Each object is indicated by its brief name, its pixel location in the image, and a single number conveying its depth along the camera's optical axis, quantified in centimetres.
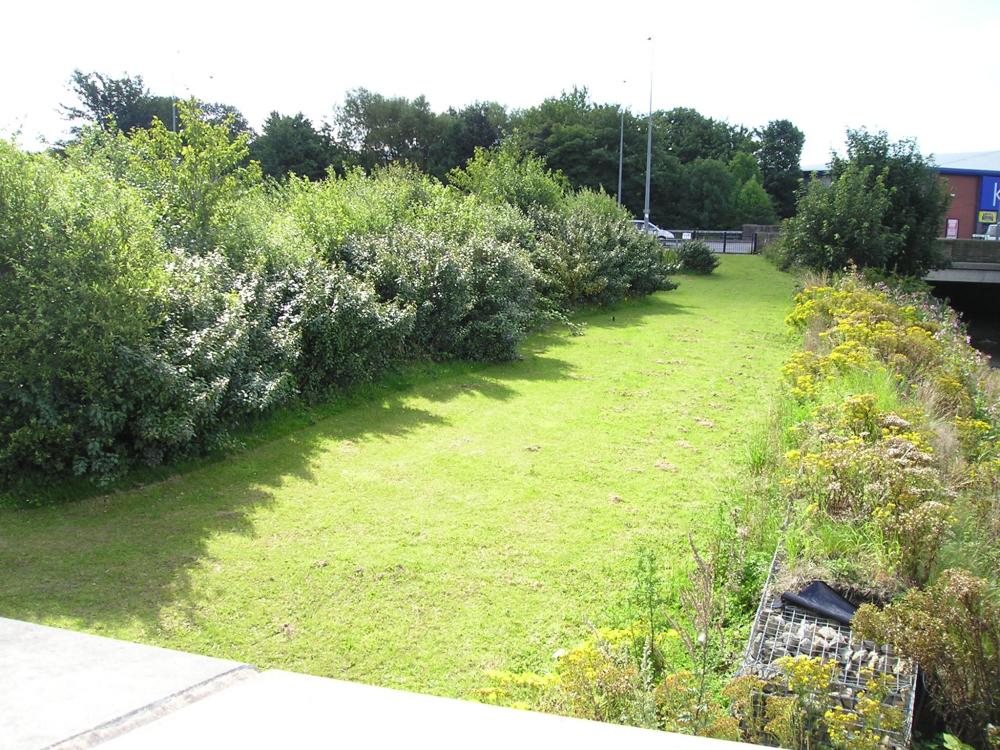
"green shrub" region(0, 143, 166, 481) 629
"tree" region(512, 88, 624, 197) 5456
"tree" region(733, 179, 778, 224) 5978
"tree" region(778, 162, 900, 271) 2355
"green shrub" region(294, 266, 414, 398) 952
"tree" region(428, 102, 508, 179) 5991
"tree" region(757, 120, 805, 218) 7694
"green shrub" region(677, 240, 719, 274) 3022
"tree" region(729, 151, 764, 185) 6581
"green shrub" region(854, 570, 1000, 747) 330
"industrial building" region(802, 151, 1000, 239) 5212
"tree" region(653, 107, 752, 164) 7081
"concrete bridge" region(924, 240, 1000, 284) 3150
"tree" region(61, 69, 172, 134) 6612
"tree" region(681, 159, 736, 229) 5894
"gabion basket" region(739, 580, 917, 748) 332
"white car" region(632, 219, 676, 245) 3549
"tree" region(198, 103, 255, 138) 6621
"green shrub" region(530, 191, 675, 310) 1934
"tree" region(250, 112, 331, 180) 5469
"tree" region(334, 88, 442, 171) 5966
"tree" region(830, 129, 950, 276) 2512
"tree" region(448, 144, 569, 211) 2178
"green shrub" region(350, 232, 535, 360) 1161
